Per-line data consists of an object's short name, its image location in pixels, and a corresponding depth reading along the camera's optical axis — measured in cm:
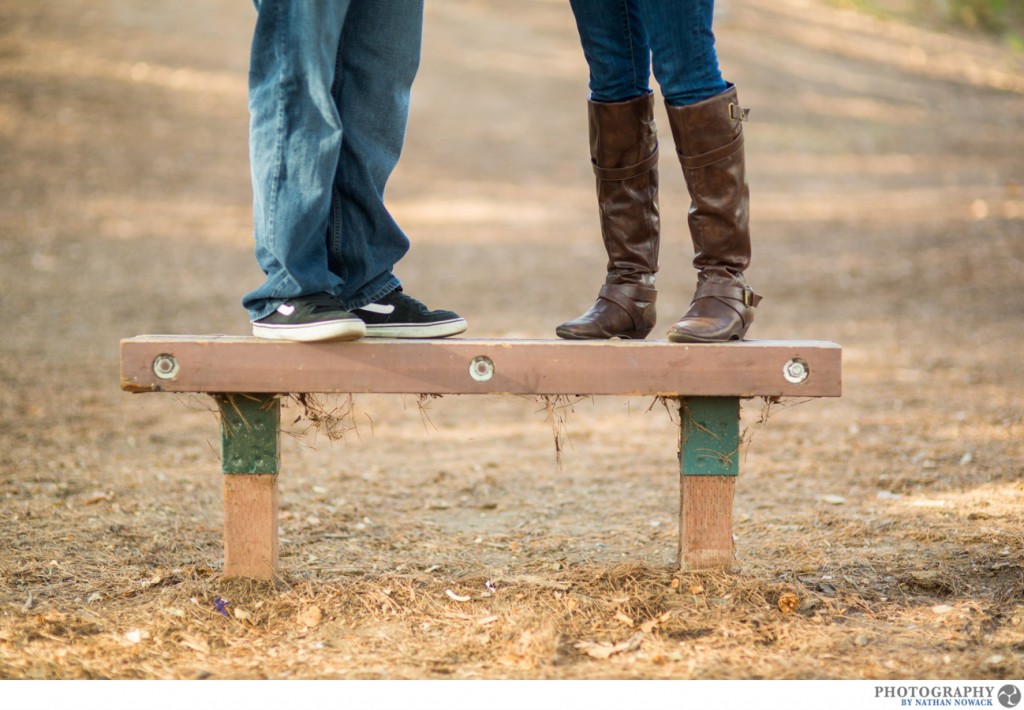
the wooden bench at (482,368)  496
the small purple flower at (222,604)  506
